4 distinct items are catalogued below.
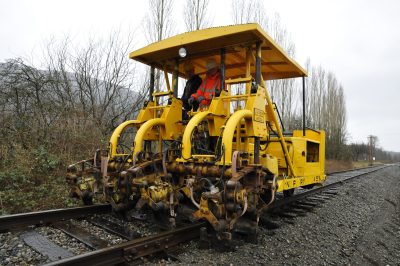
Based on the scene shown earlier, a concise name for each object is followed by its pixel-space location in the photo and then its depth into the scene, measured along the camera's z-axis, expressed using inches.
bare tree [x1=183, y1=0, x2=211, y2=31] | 628.1
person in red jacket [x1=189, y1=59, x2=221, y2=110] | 230.8
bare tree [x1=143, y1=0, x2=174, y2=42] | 597.0
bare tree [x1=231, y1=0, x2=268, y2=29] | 722.0
